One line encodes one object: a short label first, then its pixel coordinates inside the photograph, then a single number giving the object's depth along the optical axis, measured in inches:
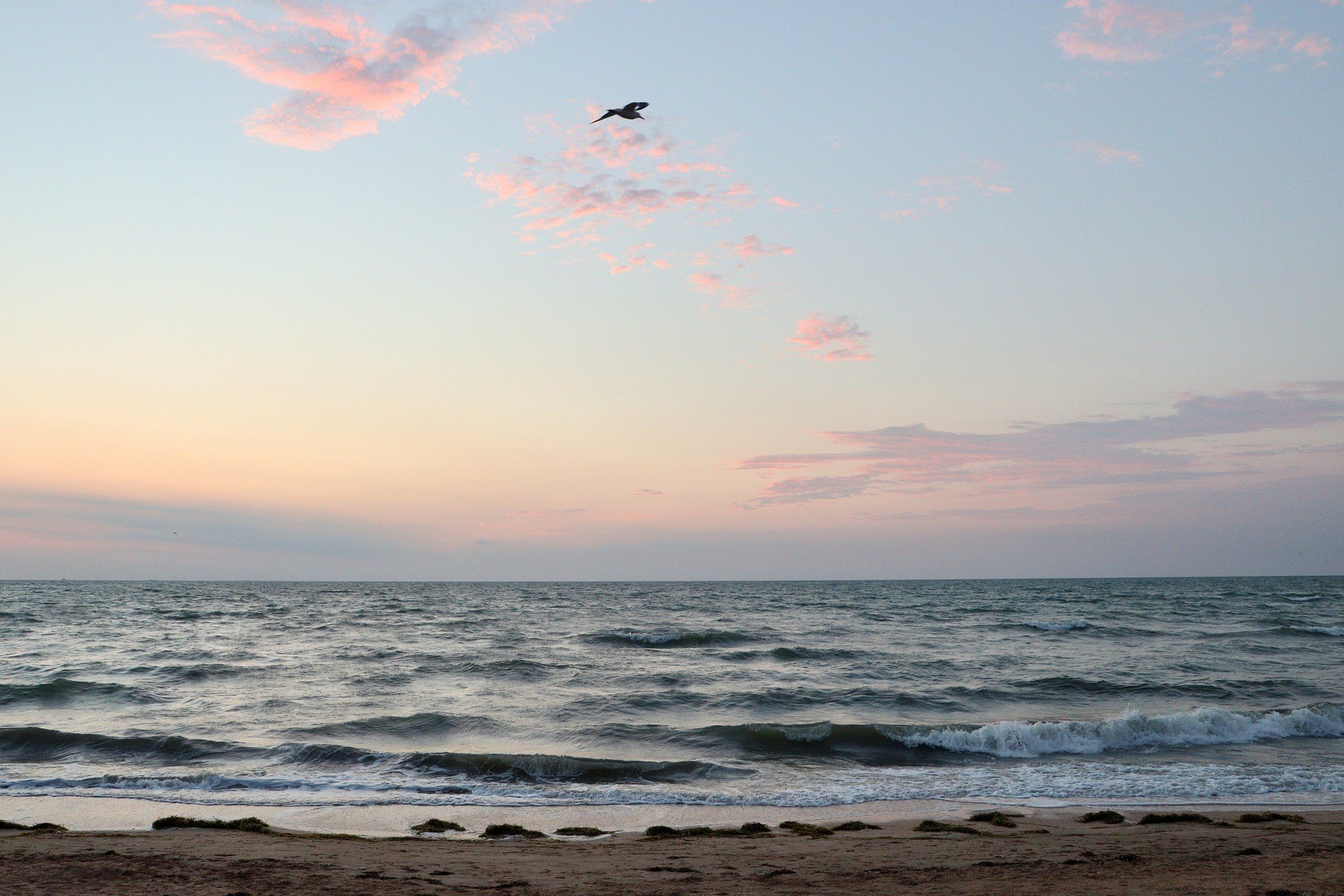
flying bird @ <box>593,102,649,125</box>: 461.7
